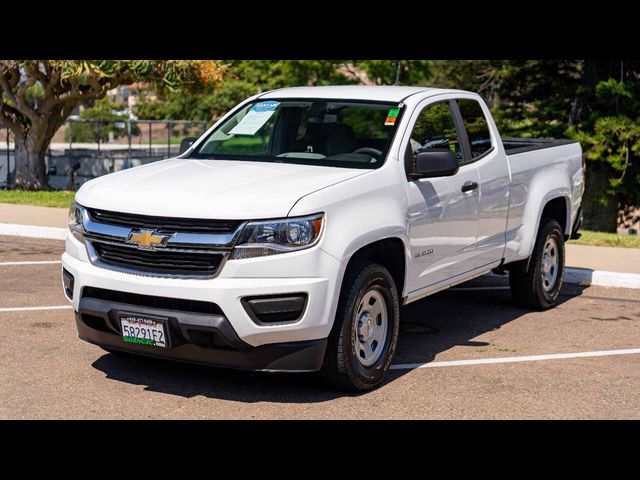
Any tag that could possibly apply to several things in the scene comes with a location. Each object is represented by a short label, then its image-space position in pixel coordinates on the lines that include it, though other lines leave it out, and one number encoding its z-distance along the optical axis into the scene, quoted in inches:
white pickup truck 227.3
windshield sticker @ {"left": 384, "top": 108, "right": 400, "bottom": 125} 284.6
